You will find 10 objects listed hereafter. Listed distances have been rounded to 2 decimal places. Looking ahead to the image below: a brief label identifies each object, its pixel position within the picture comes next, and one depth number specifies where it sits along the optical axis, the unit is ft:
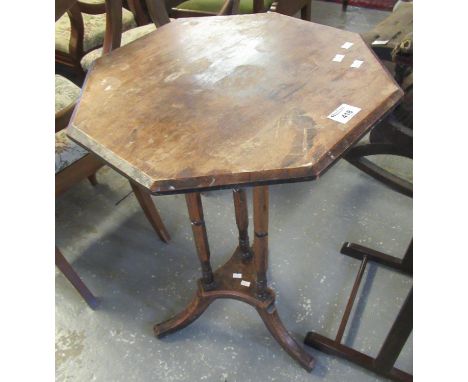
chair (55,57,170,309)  4.12
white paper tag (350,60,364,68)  3.10
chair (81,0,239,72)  4.44
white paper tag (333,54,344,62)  3.21
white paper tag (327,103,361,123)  2.53
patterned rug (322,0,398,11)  11.20
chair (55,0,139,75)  6.33
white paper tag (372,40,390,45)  5.69
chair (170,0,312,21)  6.84
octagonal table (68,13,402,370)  2.30
